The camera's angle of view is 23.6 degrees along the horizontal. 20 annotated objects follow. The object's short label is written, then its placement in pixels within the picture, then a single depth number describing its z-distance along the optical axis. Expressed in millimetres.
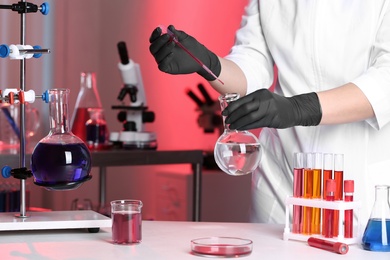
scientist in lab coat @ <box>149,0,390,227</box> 1782
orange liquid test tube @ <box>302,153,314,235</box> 1559
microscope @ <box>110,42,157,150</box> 2886
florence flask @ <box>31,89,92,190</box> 1524
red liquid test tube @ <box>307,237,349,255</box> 1465
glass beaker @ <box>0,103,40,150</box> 2948
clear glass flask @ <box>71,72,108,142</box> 2931
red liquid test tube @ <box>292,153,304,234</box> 1570
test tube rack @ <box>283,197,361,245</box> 1512
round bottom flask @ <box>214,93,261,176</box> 1486
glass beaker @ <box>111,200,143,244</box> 1510
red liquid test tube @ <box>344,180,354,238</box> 1526
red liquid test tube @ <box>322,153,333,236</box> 1543
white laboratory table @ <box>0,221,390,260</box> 1431
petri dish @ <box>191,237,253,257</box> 1425
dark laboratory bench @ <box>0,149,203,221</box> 2486
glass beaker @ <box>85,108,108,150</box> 2873
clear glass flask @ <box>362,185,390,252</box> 1484
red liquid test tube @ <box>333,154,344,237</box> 1524
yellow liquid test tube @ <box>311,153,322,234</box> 1553
